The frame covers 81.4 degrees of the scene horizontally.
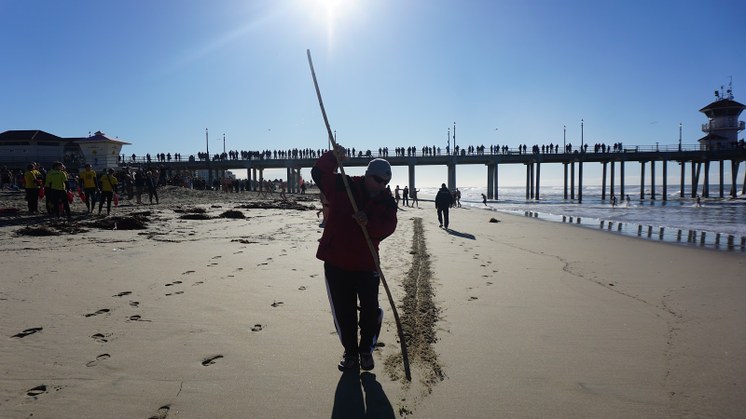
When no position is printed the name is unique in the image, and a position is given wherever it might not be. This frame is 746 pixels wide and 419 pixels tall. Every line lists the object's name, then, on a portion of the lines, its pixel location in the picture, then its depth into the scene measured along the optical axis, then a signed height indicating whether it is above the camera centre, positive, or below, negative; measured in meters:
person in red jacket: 3.11 -0.50
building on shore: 37.81 +3.44
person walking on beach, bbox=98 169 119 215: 13.57 -0.10
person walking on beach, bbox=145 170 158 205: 18.38 +0.04
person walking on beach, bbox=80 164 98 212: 13.63 +0.13
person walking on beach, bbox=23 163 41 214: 13.02 -0.03
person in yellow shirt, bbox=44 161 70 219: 11.88 +0.01
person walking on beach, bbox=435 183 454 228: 15.16 -0.74
